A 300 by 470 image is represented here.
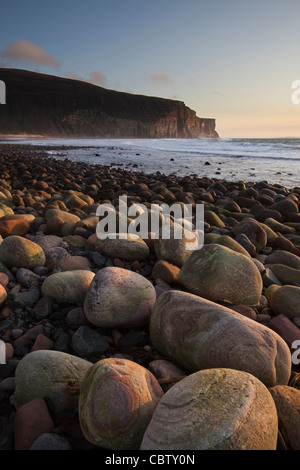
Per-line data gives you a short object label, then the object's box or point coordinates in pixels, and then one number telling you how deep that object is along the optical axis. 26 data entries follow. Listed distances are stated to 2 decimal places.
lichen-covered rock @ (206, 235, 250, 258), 3.27
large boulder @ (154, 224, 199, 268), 3.19
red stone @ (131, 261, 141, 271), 3.17
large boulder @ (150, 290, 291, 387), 1.58
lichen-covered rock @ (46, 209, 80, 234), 4.11
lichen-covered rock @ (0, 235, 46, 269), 2.90
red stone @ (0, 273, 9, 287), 2.59
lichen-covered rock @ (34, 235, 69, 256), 3.35
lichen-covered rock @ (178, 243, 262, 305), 2.47
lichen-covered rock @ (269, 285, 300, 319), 2.45
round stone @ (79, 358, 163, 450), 1.26
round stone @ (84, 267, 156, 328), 2.14
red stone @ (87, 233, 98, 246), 3.61
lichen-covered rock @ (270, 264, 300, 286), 3.12
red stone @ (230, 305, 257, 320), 2.32
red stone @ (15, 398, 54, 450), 1.37
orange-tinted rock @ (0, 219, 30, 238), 3.74
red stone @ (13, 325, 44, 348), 2.09
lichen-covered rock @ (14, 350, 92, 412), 1.57
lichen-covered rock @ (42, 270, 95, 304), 2.48
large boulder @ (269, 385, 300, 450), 1.32
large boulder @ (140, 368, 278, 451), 1.09
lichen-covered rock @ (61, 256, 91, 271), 3.06
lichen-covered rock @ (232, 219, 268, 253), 4.07
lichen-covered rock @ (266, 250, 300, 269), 3.53
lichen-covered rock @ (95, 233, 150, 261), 3.27
